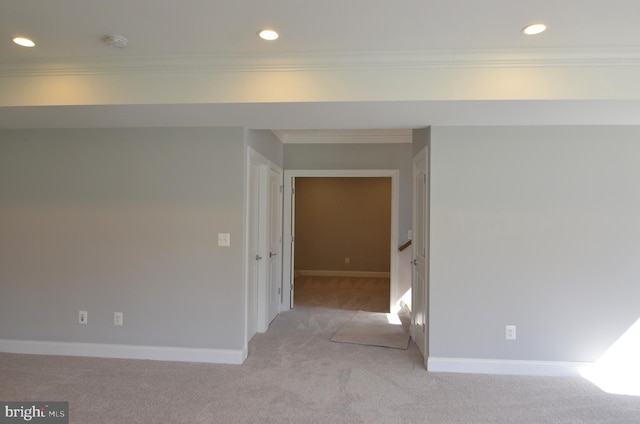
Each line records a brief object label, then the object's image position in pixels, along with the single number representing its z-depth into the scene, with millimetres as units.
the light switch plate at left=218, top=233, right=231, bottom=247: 3467
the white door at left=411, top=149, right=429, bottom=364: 3477
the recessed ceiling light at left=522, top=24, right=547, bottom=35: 2207
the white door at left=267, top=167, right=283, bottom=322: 4574
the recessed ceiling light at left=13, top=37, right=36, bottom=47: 2432
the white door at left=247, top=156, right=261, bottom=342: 3805
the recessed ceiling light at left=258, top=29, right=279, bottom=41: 2314
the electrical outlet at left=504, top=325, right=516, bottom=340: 3273
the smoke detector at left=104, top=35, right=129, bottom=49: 2393
